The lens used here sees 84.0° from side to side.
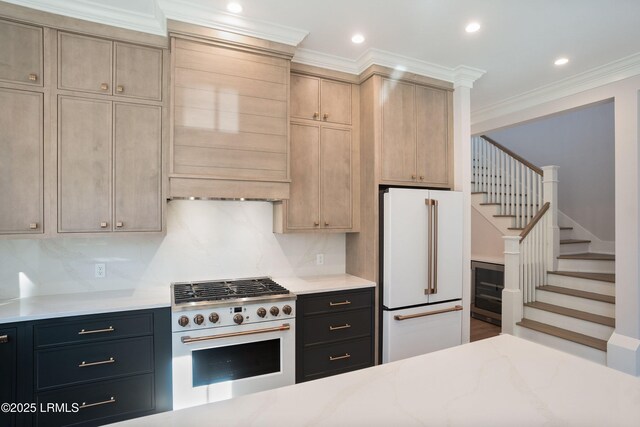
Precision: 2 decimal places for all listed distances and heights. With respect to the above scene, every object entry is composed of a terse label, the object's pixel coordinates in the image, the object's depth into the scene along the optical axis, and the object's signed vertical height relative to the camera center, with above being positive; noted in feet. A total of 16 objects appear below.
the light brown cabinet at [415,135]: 10.02 +2.26
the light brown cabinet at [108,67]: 7.55 +3.19
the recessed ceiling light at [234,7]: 7.54 +4.40
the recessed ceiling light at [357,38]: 8.78 +4.35
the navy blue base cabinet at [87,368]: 6.50 -3.06
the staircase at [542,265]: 12.30 -2.23
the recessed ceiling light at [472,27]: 8.21 +4.33
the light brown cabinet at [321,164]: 9.75 +1.37
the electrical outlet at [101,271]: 8.56 -1.45
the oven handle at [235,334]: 7.35 -2.66
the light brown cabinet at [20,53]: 7.10 +3.20
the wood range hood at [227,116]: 8.06 +2.28
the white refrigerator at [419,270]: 9.42 -1.61
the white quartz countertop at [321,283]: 8.96 -1.95
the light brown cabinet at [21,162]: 7.06 +0.99
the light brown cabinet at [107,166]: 7.54 +0.99
